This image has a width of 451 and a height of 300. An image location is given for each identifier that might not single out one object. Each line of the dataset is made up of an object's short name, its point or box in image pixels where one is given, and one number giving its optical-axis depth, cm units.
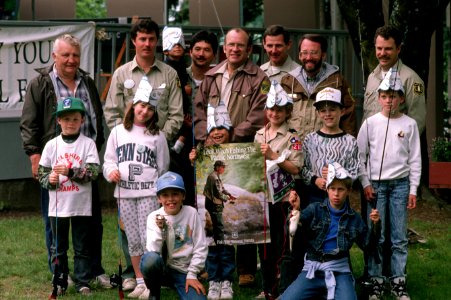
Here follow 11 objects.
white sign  1212
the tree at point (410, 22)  1180
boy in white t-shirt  820
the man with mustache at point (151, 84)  852
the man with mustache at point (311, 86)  818
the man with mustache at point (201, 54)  885
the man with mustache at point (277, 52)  852
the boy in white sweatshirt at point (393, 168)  809
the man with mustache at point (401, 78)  834
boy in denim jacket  745
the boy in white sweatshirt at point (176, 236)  745
